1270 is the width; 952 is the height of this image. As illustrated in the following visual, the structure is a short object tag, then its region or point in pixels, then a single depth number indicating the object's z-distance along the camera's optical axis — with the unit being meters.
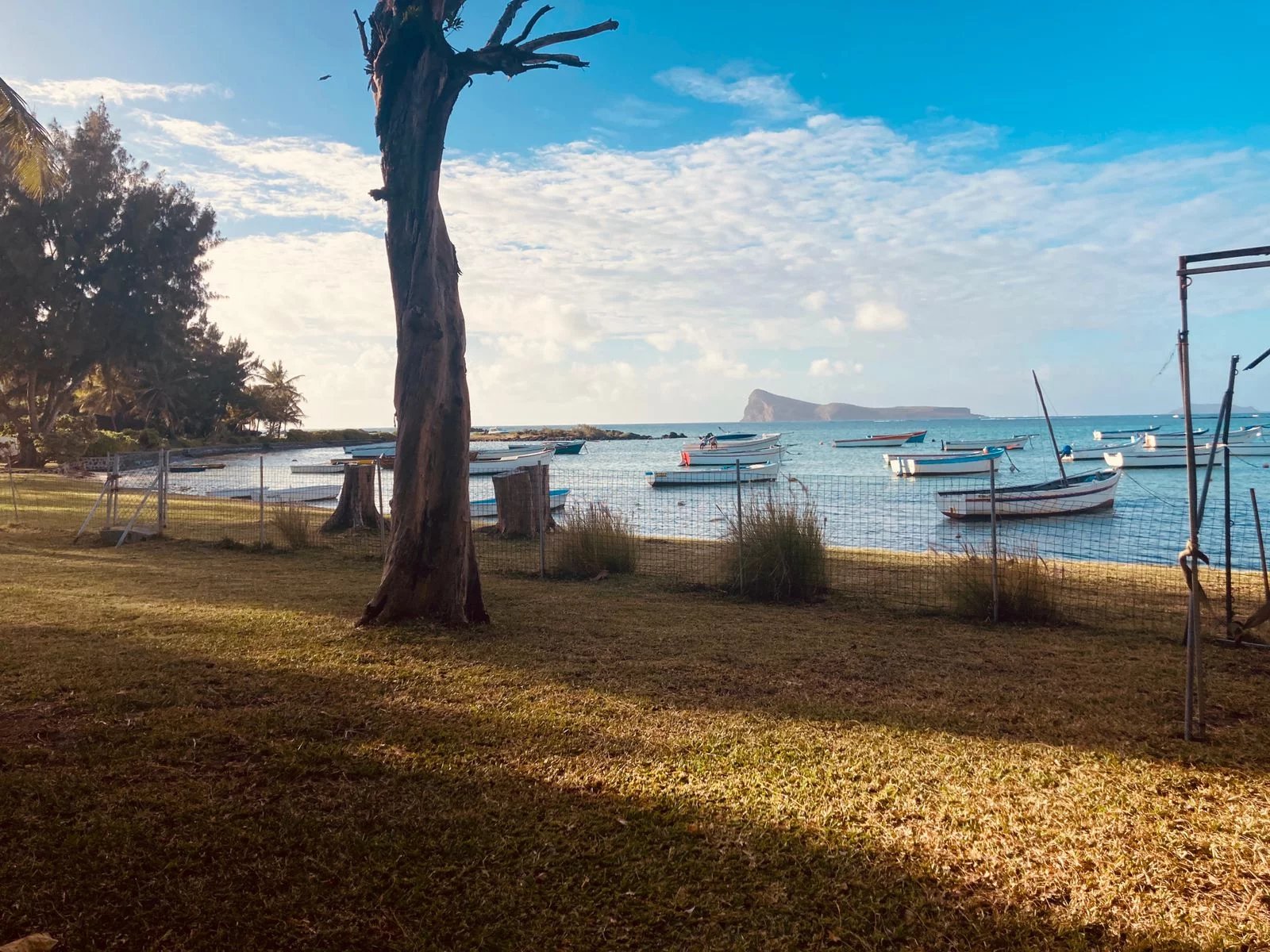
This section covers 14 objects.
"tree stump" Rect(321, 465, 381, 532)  14.62
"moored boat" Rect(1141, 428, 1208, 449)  45.34
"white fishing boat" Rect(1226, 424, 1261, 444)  47.89
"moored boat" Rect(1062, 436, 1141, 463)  48.26
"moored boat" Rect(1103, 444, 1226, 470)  40.31
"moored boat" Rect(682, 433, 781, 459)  48.16
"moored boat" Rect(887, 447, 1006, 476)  36.38
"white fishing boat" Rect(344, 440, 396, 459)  46.66
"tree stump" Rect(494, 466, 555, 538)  13.34
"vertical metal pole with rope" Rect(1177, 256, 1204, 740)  3.95
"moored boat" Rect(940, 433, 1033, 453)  58.78
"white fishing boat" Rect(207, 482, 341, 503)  23.31
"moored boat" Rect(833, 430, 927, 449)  74.38
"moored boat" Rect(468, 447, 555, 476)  33.41
